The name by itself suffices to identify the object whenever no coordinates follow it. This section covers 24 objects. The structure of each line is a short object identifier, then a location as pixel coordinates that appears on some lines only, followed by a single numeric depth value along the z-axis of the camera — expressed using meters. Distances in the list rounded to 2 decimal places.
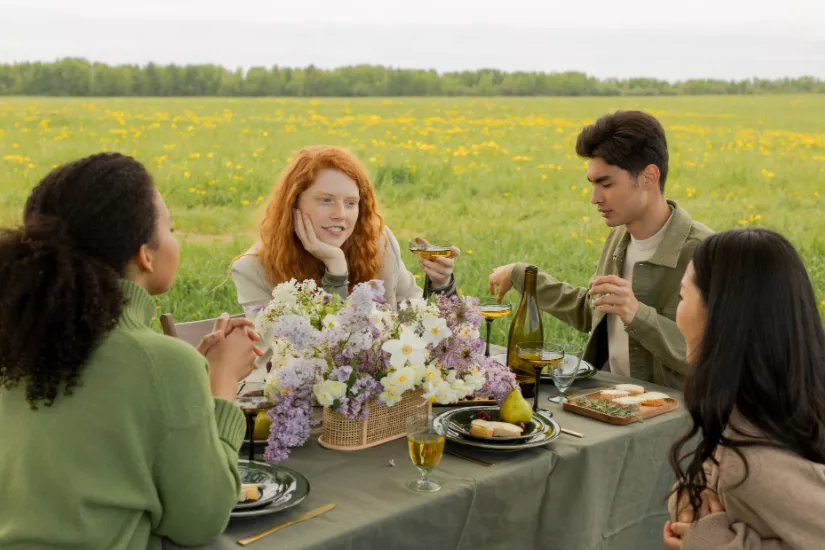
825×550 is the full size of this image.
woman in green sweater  1.67
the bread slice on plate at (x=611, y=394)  2.85
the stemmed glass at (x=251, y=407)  2.18
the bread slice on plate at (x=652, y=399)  2.81
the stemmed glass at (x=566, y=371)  2.73
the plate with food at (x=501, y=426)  2.34
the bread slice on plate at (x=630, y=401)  2.75
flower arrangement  2.25
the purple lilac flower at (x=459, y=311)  2.50
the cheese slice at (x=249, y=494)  1.96
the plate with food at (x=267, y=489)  1.92
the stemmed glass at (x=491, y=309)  3.09
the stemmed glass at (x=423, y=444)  2.03
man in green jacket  3.40
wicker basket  2.34
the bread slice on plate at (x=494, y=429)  2.38
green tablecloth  1.94
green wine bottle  2.92
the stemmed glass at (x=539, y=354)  2.63
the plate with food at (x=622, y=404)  2.65
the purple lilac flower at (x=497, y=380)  2.55
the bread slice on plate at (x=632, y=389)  2.92
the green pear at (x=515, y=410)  2.49
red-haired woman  3.32
